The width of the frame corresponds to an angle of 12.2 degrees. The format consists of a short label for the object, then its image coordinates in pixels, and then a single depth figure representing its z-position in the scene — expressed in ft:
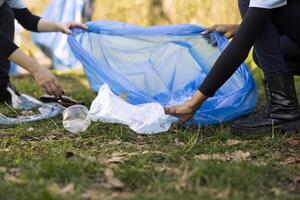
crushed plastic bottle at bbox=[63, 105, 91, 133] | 16.29
